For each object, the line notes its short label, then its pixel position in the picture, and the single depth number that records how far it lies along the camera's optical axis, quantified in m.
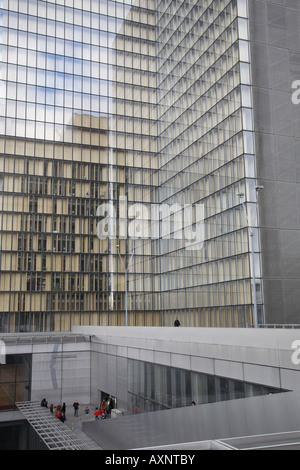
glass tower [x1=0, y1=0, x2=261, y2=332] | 50.91
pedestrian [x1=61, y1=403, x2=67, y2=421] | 33.83
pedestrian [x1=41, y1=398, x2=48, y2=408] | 36.00
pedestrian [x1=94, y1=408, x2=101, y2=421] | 32.19
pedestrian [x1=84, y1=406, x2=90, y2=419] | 35.06
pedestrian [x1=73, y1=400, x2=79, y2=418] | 35.62
